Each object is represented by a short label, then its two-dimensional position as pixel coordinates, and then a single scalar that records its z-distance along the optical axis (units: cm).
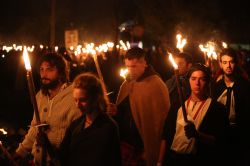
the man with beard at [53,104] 747
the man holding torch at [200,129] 768
